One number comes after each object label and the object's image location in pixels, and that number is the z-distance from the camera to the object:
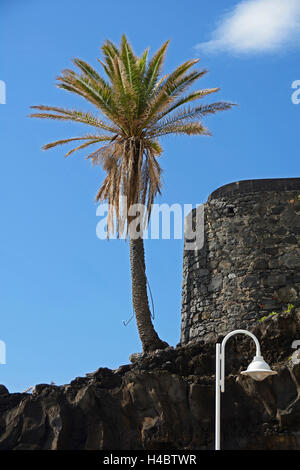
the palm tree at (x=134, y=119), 23.08
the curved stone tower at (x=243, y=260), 23.23
